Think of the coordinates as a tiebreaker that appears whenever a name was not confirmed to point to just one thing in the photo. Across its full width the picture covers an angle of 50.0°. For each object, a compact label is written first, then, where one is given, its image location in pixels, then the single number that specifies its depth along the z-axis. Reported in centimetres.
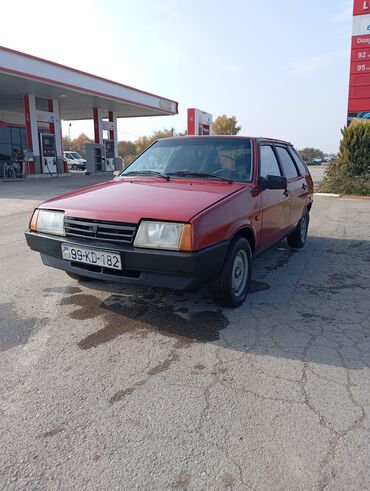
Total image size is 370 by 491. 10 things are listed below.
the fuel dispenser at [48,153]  2278
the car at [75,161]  3697
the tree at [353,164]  1454
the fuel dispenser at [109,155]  2787
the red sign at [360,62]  1600
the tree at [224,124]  5838
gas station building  1822
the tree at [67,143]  7181
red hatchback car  312
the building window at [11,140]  2927
